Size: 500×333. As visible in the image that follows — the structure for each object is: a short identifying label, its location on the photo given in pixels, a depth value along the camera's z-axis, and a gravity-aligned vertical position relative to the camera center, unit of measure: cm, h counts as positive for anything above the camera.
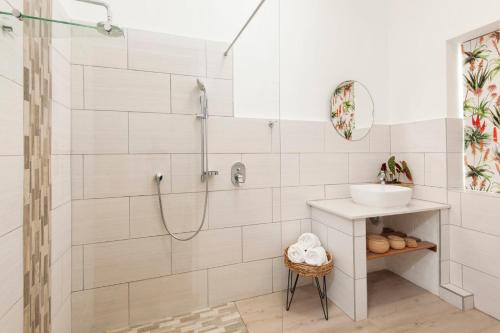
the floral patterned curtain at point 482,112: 174 +38
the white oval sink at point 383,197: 174 -23
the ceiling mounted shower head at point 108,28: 104 +58
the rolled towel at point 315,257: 165 -60
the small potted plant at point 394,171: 218 -5
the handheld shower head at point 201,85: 145 +46
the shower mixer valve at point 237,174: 181 -6
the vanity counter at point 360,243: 163 -55
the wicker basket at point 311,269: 161 -66
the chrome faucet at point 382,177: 216 -10
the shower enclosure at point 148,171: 103 -3
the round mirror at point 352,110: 218 +48
